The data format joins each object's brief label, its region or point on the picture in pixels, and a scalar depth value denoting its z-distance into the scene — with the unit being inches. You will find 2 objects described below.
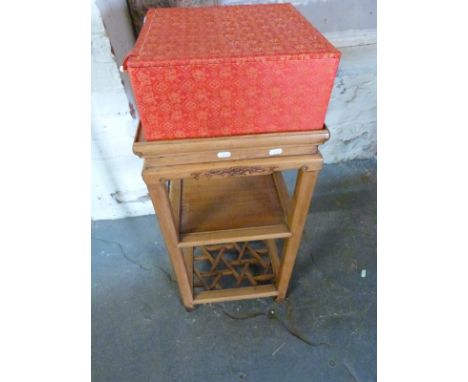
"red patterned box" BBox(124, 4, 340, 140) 20.5
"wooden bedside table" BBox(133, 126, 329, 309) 24.4
